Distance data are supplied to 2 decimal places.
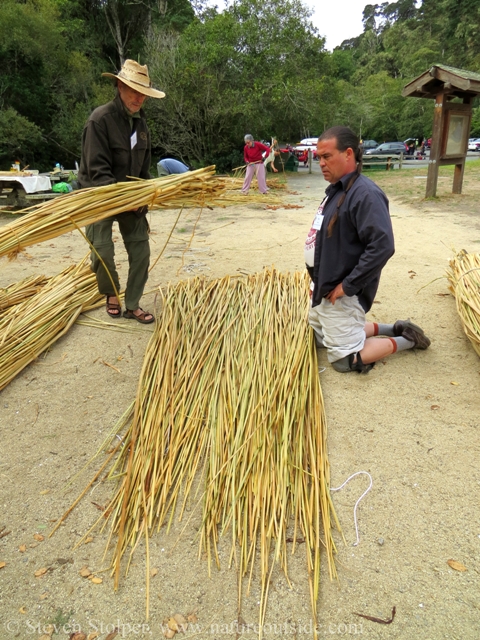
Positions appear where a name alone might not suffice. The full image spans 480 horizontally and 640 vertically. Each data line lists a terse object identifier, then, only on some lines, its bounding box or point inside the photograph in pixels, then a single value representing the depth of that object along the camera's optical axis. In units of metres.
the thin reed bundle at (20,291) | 3.01
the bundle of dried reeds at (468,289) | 2.43
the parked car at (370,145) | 25.55
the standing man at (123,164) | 2.49
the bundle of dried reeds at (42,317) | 2.45
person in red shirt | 8.66
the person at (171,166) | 7.24
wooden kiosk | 6.91
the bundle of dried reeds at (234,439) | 1.50
